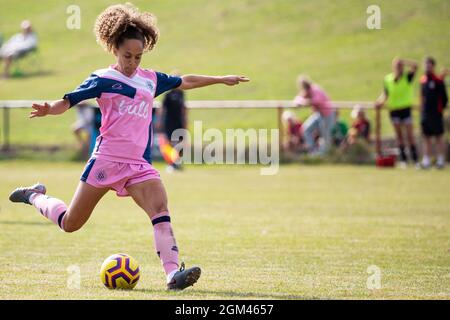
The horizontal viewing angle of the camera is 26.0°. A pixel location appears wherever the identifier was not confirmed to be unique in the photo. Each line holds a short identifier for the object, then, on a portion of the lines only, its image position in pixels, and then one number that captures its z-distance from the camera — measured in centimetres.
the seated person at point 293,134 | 2506
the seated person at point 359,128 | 2430
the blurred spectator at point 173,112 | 2295
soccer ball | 738
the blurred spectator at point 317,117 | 2458
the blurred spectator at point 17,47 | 3709
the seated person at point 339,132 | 2480
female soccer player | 746
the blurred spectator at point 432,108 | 2212
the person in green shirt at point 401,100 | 2256
